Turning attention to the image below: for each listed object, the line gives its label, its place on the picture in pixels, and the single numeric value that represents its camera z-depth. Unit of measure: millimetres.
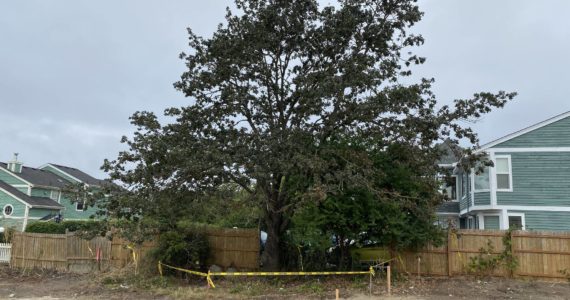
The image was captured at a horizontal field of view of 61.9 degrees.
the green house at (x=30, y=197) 37656
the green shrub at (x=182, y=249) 15914
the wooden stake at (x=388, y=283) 13156
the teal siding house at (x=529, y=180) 21734
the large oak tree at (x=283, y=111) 13508
